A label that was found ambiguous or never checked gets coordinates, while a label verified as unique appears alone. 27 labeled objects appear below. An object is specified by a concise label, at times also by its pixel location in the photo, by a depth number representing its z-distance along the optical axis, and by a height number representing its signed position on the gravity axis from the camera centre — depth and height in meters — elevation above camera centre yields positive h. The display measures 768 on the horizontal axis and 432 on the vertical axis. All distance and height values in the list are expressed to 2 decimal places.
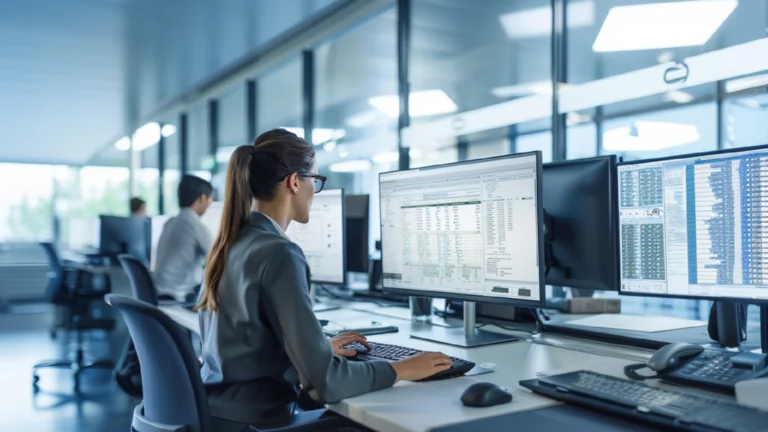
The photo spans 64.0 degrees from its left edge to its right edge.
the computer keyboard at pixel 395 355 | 1.44 -0.33
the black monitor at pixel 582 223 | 1.82 +0.02
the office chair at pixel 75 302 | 4.73 -0.60
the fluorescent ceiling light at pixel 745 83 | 2.72 +0.67
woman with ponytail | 1.31 -0.19
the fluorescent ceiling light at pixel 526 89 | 3.48 +0.86
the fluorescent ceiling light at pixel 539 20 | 3.46 +1.28
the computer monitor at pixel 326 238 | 2.54 -0.03
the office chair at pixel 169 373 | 1.32 -0.31
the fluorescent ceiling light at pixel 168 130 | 9.78 +1.68
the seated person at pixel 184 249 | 3.56 -0.09
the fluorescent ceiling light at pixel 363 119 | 5.20 +0.99
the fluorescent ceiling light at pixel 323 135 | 5.73 +0.92
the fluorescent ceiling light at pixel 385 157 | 4.56 +0.57
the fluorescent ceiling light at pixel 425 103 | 4.39 +0.94
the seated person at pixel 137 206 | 7.34 +0.33
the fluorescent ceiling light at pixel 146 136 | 10.34 +1.69
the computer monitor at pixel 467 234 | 1.66 -0.01
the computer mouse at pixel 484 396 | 1.19 -0.32
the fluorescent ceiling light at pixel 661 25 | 2.99 +1.08
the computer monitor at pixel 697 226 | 1.38 +0.01
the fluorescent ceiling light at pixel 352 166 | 5.03 +0.56
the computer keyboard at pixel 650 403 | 1.00 -0.31
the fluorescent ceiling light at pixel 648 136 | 3.55 +0.55
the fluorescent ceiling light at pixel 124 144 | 11.18 +1.65
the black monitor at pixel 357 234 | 2.81 -0.01
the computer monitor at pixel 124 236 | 5.89 -0.02
